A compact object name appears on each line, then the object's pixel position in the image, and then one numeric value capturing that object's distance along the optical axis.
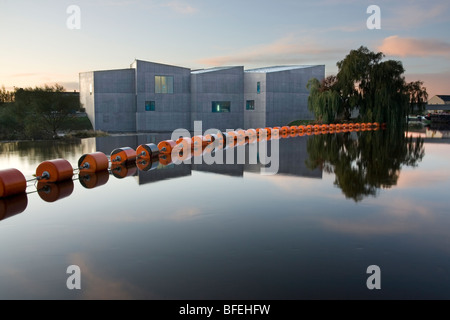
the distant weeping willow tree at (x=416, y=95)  50.31
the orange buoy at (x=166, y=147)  24.02
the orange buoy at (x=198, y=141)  27.87
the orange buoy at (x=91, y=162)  17.14
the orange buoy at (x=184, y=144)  25.38
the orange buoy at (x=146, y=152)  21.83
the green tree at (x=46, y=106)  38.53
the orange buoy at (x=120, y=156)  19.82
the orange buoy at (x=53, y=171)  14.80
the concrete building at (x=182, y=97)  49.97
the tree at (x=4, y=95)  78.06
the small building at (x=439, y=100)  142.48
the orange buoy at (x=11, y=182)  12.20
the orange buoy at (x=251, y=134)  37.00
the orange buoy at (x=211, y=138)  29.31
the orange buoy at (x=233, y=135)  33.26
